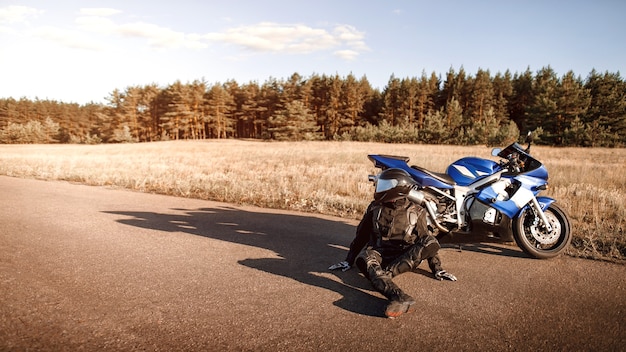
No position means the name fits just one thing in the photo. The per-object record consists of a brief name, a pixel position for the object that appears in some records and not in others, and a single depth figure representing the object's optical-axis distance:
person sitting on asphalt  3.58
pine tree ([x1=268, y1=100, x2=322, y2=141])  58.16
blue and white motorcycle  4.49
